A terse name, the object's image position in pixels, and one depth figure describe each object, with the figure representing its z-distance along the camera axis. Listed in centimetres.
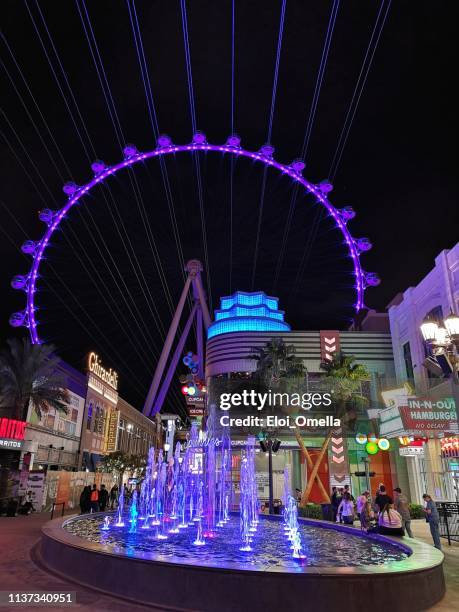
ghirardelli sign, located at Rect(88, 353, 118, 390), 5119
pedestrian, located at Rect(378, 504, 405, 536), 1241
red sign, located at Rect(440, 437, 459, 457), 2380
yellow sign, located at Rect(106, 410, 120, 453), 5629
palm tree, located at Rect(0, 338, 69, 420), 3022
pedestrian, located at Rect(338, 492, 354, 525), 2017
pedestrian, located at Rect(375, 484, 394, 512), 1579
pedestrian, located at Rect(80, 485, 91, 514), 2294
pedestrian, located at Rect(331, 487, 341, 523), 2425
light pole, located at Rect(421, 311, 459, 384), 1131
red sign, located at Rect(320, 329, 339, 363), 5819
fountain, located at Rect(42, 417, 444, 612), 698
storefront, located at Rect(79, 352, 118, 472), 4862
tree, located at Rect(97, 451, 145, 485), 4978
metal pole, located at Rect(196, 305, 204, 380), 7911
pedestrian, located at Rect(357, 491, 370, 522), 1776
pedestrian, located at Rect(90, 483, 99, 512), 2344
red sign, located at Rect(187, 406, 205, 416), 8244
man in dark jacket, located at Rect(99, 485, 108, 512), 2537
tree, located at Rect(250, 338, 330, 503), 3994
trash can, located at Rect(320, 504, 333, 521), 2442
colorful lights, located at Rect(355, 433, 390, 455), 2994
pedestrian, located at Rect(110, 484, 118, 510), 3246
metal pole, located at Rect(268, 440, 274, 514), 2602
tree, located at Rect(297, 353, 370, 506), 3556
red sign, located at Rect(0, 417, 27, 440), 2897
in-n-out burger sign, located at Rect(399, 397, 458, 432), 2017
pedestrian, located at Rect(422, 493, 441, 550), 1437
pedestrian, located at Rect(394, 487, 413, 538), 1533
